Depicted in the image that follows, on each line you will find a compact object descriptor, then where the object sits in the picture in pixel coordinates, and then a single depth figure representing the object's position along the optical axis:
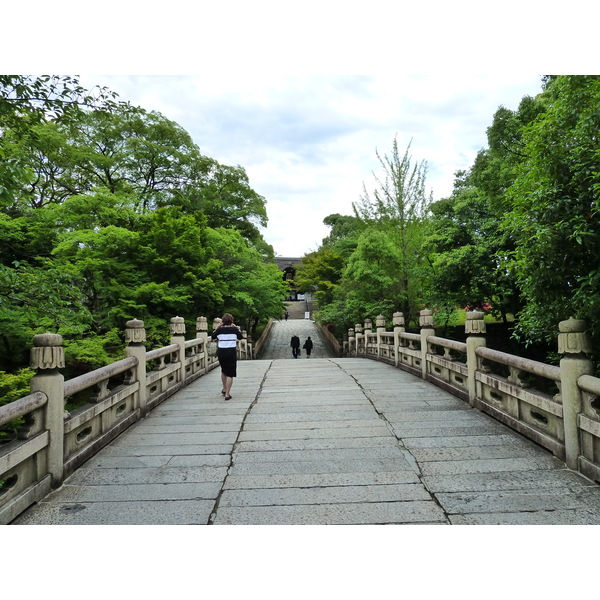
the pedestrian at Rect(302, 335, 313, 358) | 24.77
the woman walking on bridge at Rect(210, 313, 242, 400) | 6.86
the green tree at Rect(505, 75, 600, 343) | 3.73
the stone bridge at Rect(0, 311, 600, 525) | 3.06
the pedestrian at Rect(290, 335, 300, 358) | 23.61
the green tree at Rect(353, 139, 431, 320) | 15.48
